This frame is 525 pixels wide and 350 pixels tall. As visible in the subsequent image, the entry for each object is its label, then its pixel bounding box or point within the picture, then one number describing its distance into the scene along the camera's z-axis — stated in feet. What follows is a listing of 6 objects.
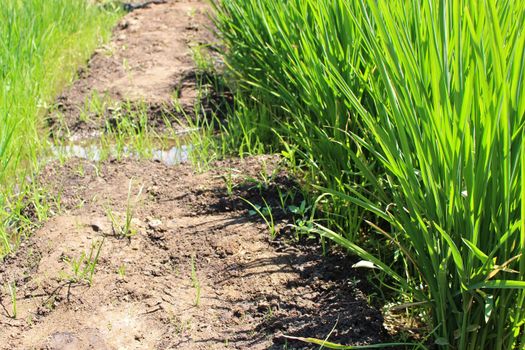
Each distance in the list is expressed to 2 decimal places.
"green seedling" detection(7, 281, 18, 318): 7.39
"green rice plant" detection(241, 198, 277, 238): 8.13
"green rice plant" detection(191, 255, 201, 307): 7.32
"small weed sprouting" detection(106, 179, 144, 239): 8.52
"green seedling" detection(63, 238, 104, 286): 7.73
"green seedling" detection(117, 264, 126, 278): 7.83
